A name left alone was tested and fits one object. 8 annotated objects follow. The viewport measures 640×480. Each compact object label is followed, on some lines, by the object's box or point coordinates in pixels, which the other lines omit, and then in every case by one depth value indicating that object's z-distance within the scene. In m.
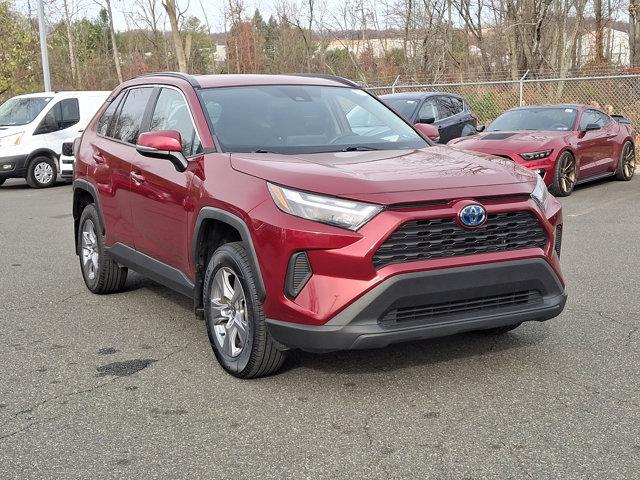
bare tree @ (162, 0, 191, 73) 27.59
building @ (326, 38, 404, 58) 41.03
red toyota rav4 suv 3.87
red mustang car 12.06
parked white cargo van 16.28
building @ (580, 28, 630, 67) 36.05
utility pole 24.41
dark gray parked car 14.97
